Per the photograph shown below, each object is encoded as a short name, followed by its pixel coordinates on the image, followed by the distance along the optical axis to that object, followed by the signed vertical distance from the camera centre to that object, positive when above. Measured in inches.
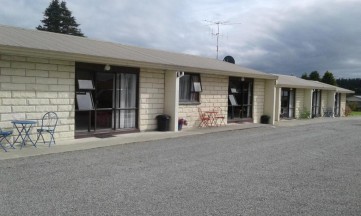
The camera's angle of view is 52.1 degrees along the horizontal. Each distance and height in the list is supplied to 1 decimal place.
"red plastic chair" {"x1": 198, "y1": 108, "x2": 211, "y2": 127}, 617.7 -36.3
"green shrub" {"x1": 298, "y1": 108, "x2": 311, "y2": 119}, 995.1 -39.4
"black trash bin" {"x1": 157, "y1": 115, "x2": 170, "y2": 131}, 528.8 -36.8
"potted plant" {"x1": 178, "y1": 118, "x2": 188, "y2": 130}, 562.6 -39.2
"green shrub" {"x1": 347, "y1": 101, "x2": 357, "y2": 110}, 2008.2 -30.7
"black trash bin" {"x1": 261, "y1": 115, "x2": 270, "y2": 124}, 766.5 -42.5
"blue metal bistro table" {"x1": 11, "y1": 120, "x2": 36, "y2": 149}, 359.3 -36.3
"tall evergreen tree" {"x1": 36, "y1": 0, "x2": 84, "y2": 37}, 2209.6 +452.0
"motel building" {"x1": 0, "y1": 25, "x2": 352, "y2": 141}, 373.7 +13.9
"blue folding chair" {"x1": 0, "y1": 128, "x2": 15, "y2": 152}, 338.3 -40.2
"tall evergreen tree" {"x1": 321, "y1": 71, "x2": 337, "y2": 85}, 1566.2 +91.9
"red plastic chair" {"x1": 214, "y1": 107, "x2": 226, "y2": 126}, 653.1 -34.1
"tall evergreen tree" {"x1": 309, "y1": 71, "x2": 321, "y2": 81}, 1703.7 +111.4
